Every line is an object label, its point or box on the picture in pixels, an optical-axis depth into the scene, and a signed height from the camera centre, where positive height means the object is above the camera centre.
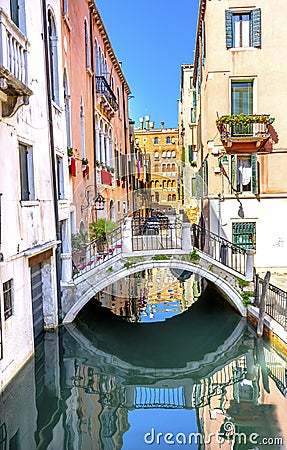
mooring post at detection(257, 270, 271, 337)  9.74 -2.59
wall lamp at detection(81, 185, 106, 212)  15.00 -0.20
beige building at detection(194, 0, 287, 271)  15.18 +2.34
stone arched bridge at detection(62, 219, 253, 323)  11.18 -1.93
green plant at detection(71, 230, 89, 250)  12.52 -1.31
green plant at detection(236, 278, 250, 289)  11.62 -2.43
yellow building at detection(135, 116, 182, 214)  50.00 +5.58
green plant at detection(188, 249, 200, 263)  11.65 -1.69
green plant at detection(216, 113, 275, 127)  14.78 +2.51
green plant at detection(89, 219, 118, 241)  13.59 -1.06
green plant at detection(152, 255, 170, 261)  11.65 -1.71
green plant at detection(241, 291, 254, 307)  11.53 -2.80
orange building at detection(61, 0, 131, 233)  12.91 +3.05
